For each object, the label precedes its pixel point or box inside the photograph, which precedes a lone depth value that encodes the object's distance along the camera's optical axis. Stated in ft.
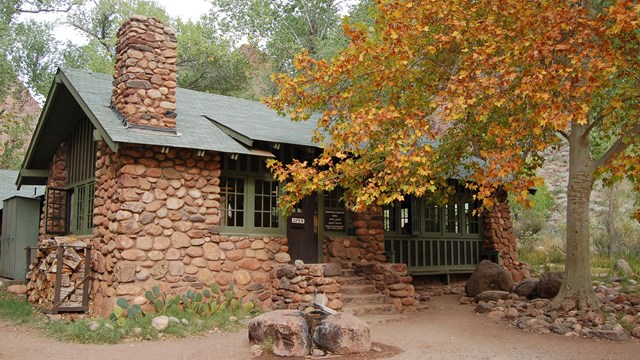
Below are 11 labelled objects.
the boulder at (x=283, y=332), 25.92
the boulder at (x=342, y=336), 26.35
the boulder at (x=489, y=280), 46.38
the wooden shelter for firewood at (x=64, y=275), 33.71
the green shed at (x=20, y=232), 52.39
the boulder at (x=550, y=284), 41.52
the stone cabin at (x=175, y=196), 34.12
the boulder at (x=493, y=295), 42.92
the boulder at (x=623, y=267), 57.72
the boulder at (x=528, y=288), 42.83
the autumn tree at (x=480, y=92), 29.01
